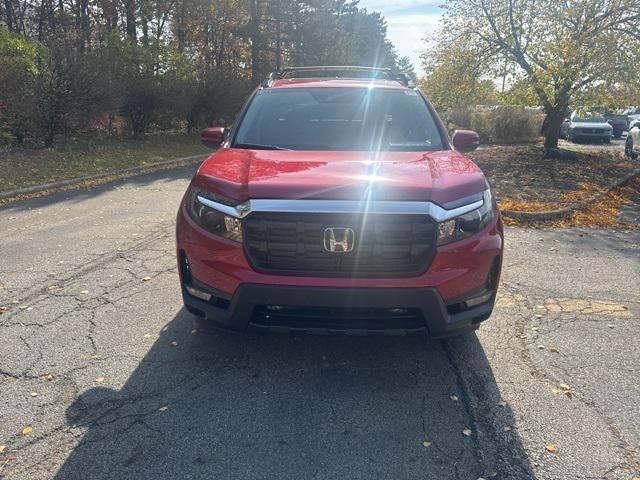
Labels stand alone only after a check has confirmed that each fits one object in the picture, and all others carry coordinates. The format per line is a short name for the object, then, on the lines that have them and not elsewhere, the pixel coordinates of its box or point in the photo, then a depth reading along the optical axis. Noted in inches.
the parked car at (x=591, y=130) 844.0
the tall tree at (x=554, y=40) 417.7
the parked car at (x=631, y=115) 998.8
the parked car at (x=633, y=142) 557.6
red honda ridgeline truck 108.6
